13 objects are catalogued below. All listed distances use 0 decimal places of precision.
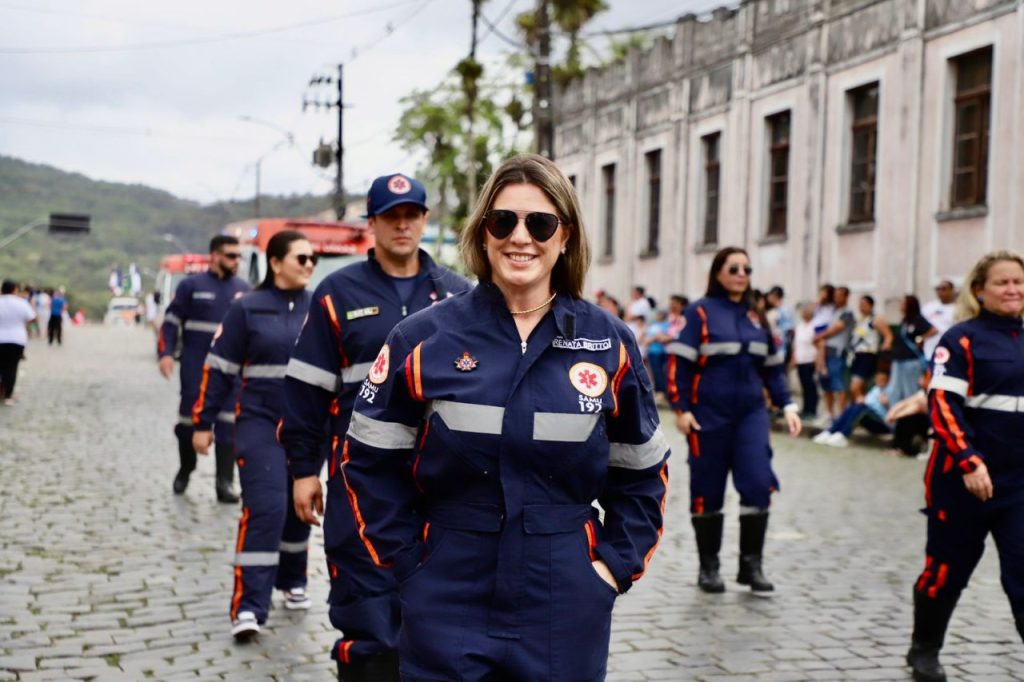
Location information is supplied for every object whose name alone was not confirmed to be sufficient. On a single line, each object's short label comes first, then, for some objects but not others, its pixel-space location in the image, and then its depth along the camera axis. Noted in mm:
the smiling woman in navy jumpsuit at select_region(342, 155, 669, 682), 3311
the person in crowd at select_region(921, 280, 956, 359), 17188
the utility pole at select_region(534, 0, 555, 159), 24016
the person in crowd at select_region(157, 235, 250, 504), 11508
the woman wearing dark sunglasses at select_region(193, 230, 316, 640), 6609
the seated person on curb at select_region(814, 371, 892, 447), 17406
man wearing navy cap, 5285
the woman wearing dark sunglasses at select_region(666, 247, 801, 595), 8023
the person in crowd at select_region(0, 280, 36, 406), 21047
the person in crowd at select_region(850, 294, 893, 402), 18750
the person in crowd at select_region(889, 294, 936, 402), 17000
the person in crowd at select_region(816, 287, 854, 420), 19656
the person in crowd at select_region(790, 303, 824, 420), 20094
